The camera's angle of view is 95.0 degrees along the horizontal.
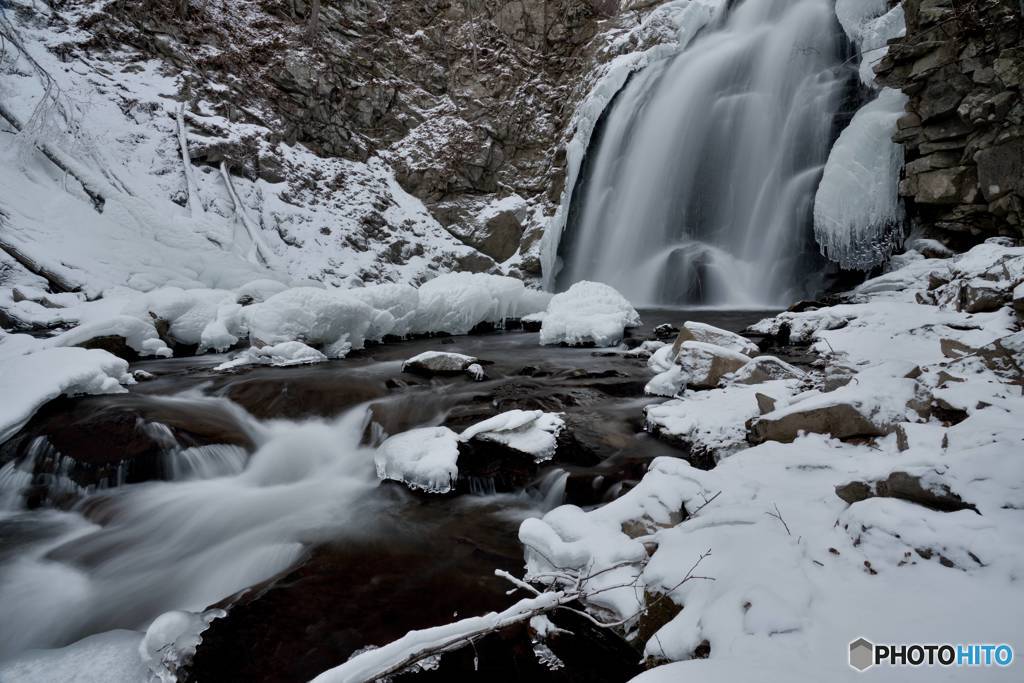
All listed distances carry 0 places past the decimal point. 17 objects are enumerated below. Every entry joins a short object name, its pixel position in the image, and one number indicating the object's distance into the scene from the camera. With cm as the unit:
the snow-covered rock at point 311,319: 672
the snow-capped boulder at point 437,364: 582
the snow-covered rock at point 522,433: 347
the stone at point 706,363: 418
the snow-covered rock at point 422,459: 340
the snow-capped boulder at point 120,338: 546
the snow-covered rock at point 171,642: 190
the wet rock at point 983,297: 382
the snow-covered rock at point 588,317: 755
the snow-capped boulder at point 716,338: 483
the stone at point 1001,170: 689
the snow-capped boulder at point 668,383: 450
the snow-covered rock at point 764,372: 396
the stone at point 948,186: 751
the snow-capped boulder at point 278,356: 629
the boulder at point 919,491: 151
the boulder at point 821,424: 248
